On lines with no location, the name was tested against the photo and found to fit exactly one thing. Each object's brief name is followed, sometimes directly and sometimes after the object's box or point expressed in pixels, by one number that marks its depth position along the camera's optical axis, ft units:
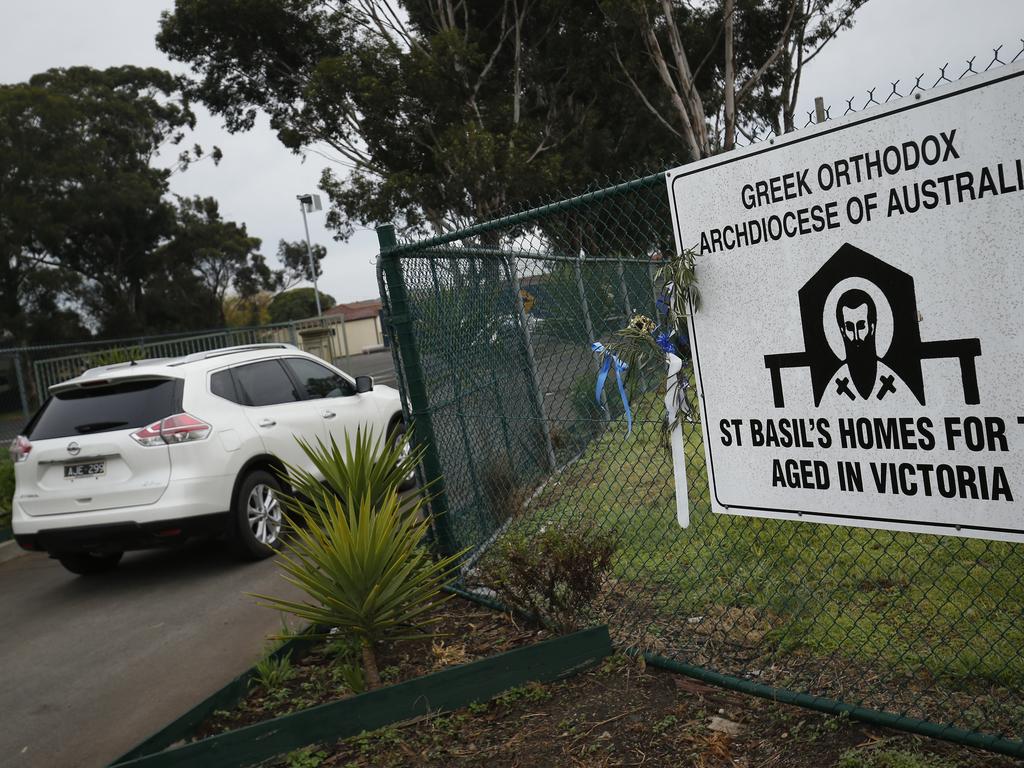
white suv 22.44
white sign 9.13
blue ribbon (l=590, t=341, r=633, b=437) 12.80
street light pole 123.80
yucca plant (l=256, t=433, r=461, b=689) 14.10
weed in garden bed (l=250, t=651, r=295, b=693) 14.73
